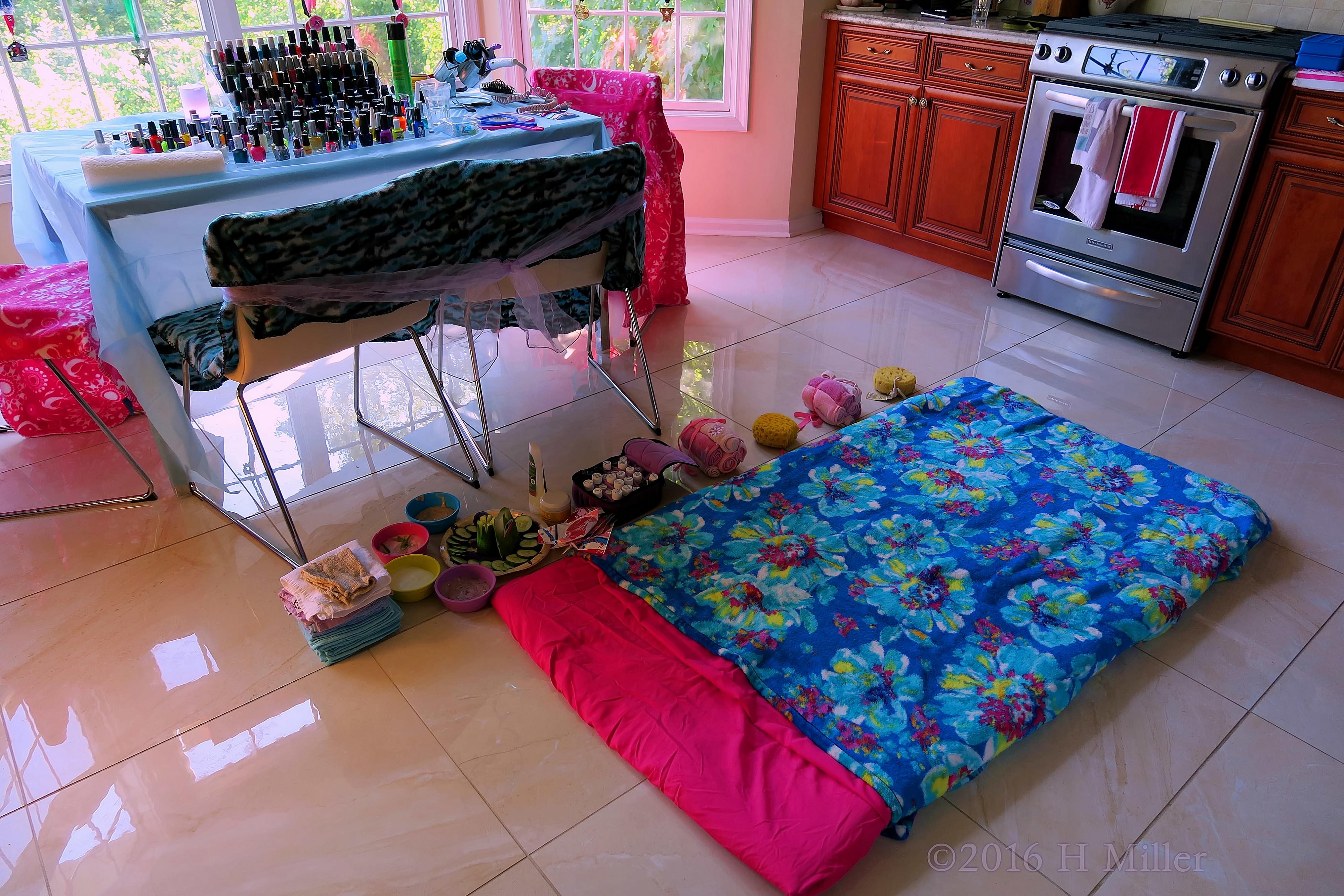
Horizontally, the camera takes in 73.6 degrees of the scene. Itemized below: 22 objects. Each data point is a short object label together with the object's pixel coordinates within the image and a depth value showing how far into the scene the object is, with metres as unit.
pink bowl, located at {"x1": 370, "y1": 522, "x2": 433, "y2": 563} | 2.19
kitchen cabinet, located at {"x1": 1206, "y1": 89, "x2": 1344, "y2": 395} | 2.70
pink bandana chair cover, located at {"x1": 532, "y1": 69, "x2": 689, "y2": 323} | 3.06
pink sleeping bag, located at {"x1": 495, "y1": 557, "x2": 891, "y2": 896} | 1.49
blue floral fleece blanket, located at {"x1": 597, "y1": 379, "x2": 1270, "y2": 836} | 1.73
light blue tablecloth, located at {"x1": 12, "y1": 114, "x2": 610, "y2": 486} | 2.02
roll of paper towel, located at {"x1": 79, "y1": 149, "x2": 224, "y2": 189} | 2.08
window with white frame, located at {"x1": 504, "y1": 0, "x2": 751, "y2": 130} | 3.83
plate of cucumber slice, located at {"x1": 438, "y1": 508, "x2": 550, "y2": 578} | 2.12
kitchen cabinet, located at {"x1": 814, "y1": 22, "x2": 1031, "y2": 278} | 3.46
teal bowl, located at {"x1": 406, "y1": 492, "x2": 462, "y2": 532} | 2.27
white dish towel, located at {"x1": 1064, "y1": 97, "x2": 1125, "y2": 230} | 2.99
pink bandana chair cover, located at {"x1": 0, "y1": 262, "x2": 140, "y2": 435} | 2.05
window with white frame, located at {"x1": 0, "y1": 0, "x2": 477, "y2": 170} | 2.96
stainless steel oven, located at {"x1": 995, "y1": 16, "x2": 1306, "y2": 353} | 2.80
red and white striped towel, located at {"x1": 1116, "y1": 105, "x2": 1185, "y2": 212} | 2.88
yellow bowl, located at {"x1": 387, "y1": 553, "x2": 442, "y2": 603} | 2.03
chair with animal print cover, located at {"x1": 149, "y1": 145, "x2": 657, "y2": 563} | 1.85
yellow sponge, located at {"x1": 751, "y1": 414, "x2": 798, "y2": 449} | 2.59
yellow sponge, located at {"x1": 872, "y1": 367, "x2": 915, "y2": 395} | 2.85
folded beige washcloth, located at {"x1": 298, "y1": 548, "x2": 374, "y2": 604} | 1.88
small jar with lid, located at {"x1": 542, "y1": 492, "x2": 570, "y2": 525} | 2.26
